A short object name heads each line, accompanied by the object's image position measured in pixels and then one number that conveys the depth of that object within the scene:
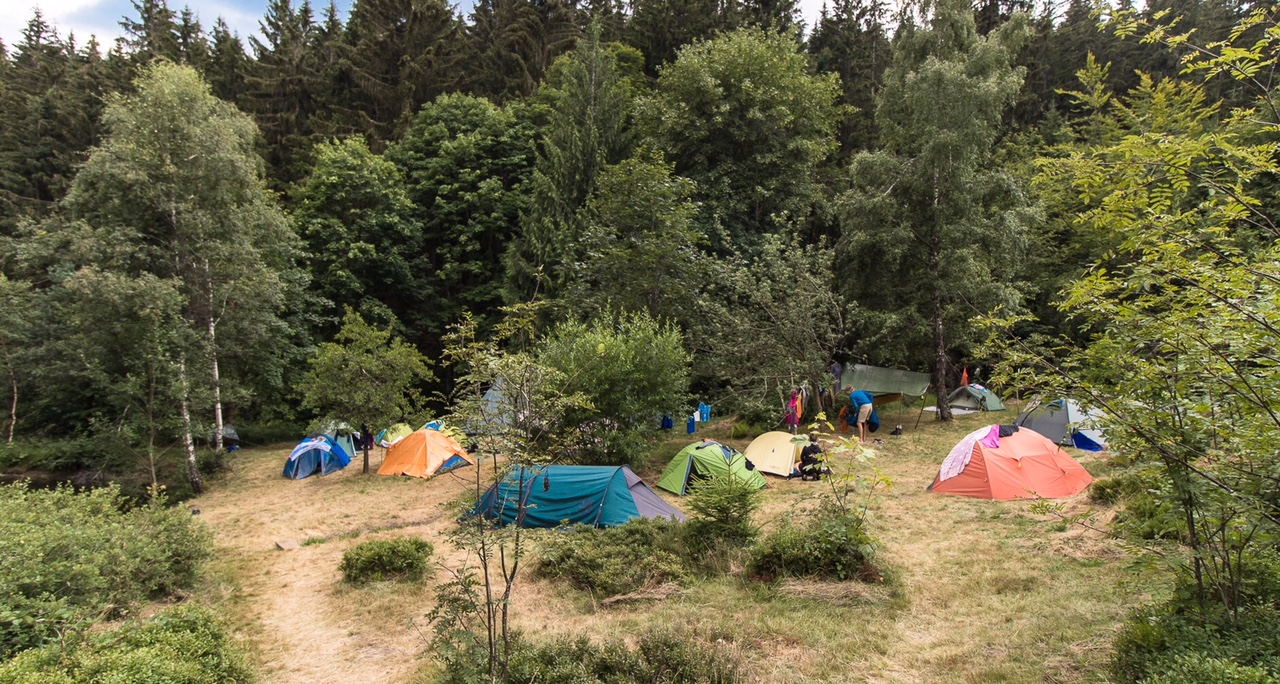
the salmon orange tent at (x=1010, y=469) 10.50
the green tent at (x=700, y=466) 11.87
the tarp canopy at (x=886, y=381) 19.28
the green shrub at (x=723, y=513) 8.15
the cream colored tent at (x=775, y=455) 13.21
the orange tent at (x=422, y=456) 15.78
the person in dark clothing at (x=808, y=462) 11.72
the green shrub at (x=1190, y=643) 3.84
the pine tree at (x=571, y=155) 21.75
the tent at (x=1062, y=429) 13.65
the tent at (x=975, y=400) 20.42
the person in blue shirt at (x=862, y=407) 16.38
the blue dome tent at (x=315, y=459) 17.00
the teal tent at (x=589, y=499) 9.69
